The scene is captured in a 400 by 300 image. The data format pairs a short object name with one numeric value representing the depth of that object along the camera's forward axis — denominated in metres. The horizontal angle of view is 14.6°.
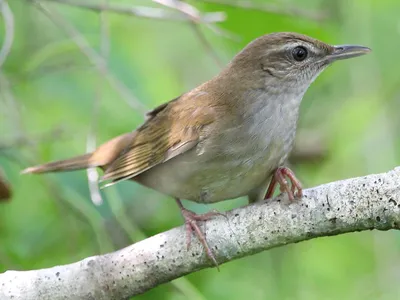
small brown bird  7.73
